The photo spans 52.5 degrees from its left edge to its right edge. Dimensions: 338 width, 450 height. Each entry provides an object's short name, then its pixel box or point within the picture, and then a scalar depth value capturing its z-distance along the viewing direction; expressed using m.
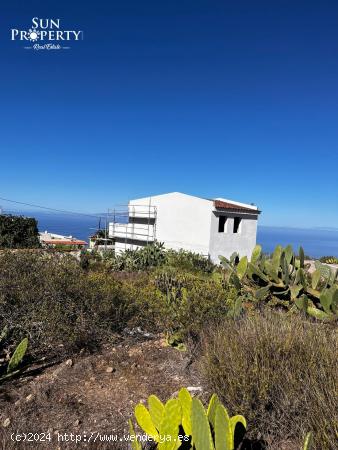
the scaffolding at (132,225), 24.52
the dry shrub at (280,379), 2.60
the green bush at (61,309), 4.79
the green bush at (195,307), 4.78
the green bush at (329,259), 28.49
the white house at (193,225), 20.41
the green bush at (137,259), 13.84
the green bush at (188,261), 14.50
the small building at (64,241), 27.28
